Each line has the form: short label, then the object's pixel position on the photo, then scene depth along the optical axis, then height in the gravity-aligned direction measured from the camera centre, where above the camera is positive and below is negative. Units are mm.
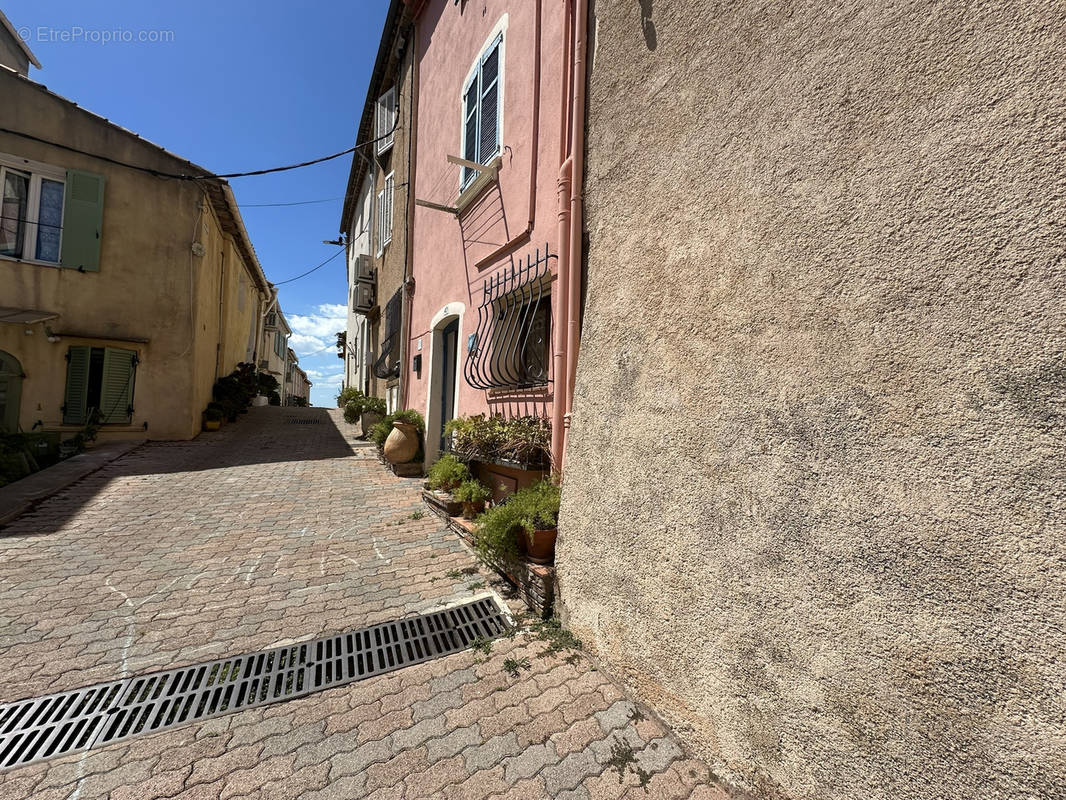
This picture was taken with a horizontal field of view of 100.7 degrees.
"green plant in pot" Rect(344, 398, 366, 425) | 11963 -82
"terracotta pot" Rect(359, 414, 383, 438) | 10766 -330
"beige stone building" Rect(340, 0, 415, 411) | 8898 +4943
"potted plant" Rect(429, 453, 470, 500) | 4625 -667
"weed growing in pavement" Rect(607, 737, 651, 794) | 1753 -1418
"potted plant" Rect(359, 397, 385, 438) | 10609 -129
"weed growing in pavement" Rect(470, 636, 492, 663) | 2549 -1374
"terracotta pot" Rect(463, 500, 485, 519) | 4520 -1010
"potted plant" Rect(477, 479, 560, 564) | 3087 -805
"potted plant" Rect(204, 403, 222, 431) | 10523 -409
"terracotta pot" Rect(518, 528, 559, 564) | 3088 -931
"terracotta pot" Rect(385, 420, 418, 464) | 6844 -536
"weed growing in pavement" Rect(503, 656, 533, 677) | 2373 -1375
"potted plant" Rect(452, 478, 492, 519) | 4430 -850
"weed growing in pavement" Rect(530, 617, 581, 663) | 2555 -1330
